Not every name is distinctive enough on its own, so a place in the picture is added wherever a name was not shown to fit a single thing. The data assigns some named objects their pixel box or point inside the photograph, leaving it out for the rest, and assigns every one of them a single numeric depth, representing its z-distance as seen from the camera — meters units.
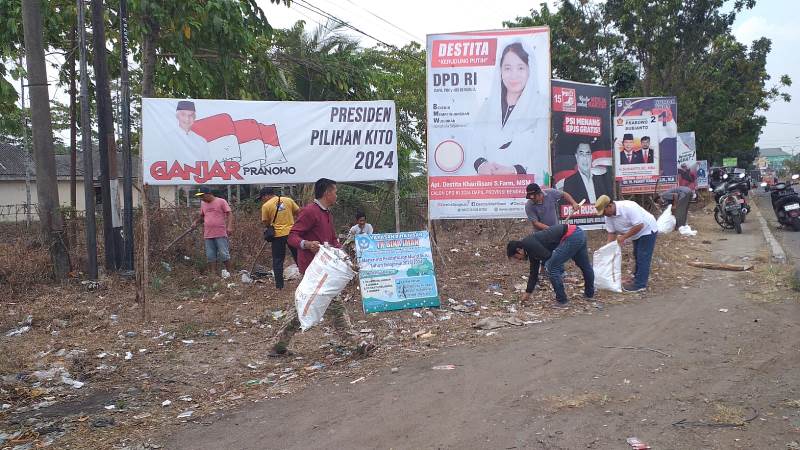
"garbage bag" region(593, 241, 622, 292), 8.21
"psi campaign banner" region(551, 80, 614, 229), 11.23
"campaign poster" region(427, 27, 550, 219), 8.93
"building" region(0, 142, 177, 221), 32.91
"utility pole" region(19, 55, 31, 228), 11.20
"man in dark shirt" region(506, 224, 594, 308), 7.35
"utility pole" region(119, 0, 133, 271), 8.30
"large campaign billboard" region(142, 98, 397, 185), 8.34
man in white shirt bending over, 8.13
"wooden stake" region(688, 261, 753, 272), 9.77
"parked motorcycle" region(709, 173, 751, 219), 15.39
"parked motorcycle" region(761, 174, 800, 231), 15.05
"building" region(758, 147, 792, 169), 124.65
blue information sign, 7.33
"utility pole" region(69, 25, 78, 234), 11.88
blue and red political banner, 15.09
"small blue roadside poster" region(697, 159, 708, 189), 25.14
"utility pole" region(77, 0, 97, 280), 8.99
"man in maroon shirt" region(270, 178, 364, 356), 5.81
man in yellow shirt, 8.82
